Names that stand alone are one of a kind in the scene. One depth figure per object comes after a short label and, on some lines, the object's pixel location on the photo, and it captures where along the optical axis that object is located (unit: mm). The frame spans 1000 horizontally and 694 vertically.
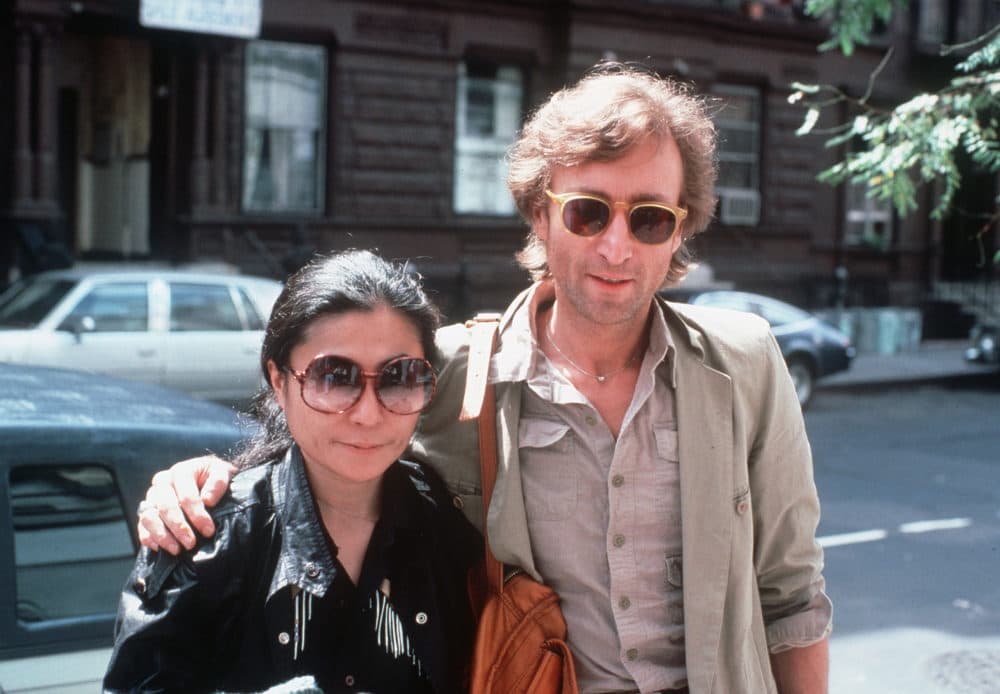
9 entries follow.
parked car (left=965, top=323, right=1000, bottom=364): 19297
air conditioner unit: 22031
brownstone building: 15984
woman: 2043
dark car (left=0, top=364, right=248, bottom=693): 2922
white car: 10688
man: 2332
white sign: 15180
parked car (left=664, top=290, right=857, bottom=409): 15454
